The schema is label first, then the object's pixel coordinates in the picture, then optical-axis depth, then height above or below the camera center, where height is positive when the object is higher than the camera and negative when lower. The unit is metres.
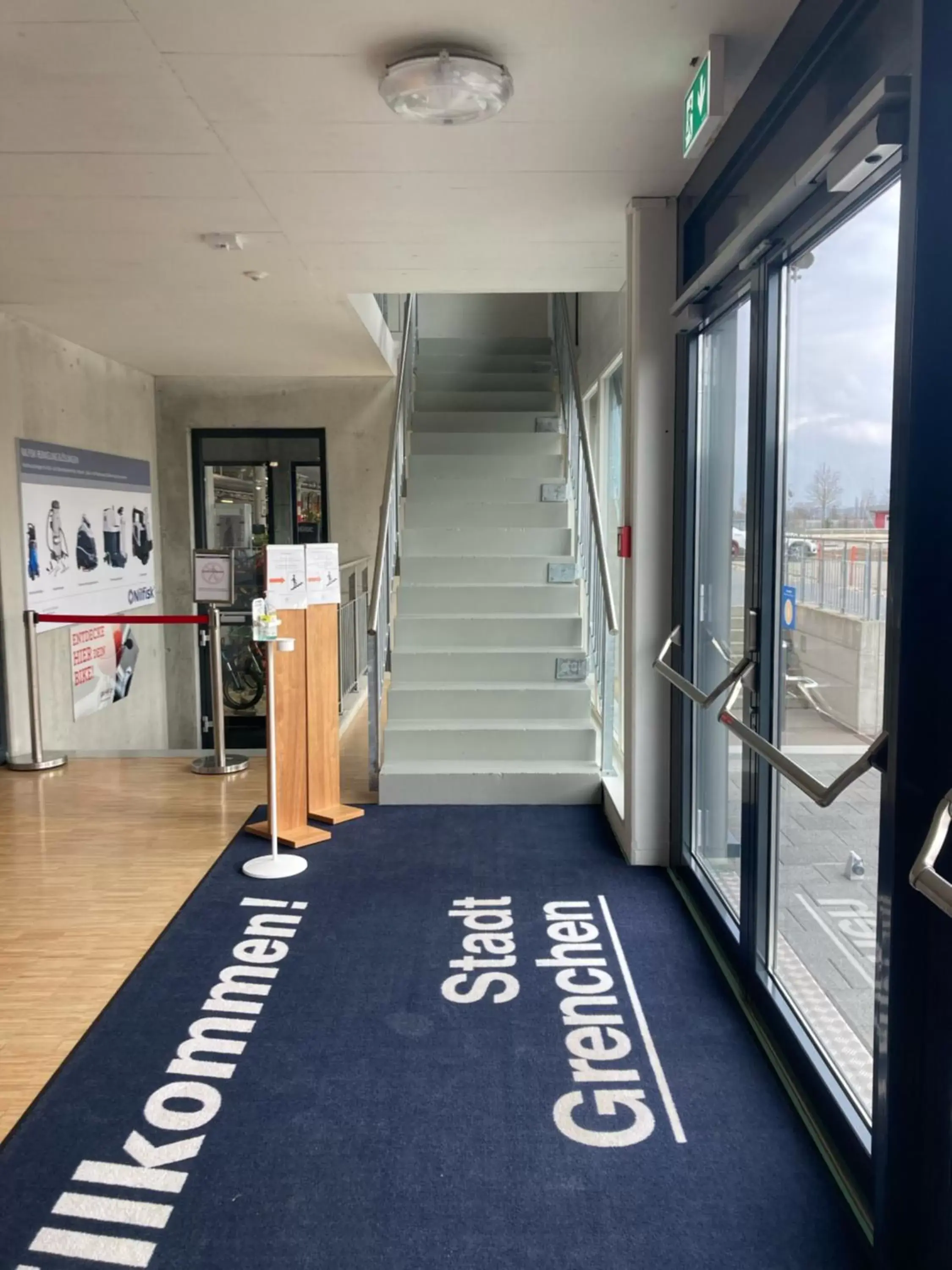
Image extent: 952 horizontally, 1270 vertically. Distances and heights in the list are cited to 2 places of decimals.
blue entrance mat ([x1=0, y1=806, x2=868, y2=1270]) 2.09 -1.47
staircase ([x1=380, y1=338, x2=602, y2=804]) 5.26 -0.46
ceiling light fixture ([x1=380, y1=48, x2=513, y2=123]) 2.70 +1.28
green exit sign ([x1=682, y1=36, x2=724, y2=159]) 2.64 +1.23
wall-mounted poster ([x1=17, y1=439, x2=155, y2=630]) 6.38 +0.11
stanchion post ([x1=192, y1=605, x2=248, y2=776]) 5.66 -1.15
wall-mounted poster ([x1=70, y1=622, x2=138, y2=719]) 7.14 -0.92
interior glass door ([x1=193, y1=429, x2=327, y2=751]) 8.82 +0.46
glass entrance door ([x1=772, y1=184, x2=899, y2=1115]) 2.19 -0.18
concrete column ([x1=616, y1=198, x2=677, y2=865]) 4.01 +0.12
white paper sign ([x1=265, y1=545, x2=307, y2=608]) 4.45 -0.16
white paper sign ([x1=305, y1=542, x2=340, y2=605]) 4.64 -0.15
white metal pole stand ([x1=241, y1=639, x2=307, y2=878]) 4.17 -1.38
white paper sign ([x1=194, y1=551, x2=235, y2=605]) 5.70 -0.19
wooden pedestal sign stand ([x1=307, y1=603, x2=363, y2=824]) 4.79 -0.89
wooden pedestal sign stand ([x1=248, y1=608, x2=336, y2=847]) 4.58 -0.93
